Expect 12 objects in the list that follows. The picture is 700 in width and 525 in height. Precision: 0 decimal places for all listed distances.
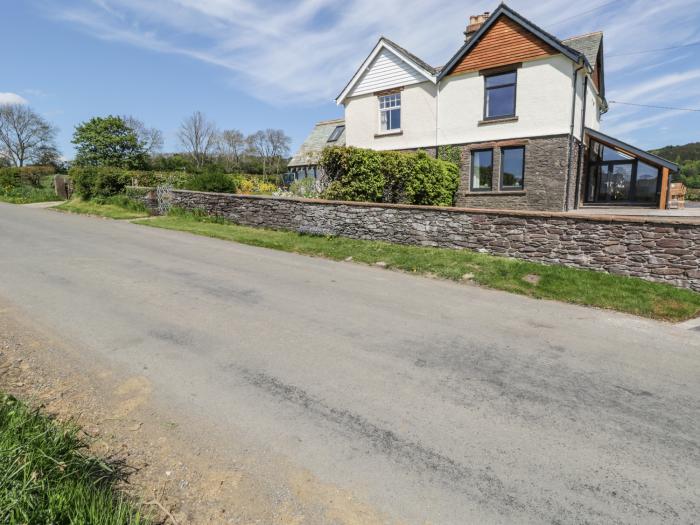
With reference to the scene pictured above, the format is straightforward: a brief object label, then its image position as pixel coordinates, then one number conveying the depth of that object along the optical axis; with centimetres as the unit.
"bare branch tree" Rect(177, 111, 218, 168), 7450
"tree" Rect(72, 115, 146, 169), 5222
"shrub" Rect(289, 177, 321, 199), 1645
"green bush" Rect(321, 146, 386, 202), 1398
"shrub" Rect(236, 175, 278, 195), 2301
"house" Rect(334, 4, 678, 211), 1678
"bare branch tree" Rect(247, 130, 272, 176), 7731
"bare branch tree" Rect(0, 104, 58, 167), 6525
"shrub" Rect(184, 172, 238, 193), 1967
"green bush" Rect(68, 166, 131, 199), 2192
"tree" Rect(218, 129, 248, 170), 7562
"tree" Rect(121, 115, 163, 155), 6988
